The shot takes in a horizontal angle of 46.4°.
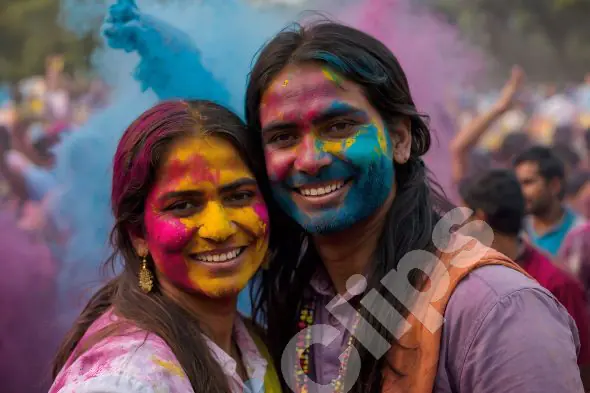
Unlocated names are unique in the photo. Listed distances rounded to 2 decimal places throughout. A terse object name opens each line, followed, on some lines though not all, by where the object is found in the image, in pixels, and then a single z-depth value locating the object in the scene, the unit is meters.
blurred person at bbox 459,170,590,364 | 3.07
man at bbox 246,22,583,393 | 1.63
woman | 1.88
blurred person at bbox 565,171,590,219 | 5.81
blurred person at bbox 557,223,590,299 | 3.83
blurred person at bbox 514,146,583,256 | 4.41
